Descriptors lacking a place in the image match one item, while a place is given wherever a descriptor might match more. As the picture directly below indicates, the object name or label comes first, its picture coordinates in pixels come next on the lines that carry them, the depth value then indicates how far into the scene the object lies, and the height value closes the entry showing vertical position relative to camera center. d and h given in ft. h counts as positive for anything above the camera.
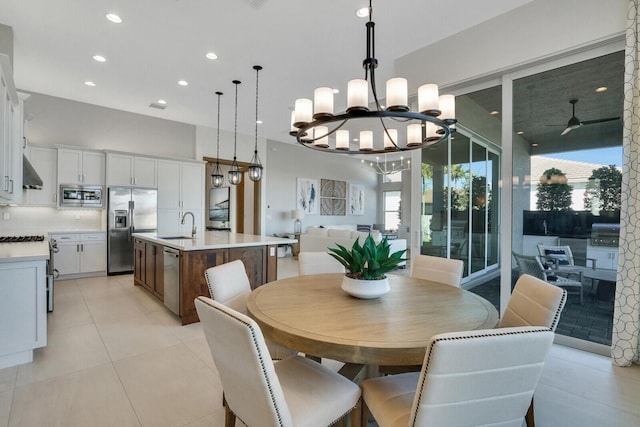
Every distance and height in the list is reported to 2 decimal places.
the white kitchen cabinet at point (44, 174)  16.46 +2.16
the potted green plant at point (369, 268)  5.51 -0.98
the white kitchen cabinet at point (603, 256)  8.50 -1.15
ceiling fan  8.91 +2.77
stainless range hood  12.40 +1.50
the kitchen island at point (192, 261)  10.96 -1.88
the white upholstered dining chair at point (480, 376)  2.89 -1.61
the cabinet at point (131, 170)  18.54 +2.70
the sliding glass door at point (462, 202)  11.15 +0.52
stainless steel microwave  17.25 +0.98
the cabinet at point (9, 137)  8.62 +2.45
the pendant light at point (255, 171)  14.34 +2.02
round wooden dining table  3.76 -1.57
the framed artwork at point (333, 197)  31.71 +1.86
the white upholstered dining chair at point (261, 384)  3.30 -2.23
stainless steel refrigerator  18.26 -0.49
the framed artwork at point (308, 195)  29.58 +1.88
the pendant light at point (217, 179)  15.85 +1.82
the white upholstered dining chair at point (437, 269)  7.72 -1.45
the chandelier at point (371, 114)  5.98 +2.24
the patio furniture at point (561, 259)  9.28 -1.35
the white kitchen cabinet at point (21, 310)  7.90 -2.61
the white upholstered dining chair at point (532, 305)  4.69 -1.50
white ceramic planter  5.49 -1.33
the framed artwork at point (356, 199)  34.65 +1.79
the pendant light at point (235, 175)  15.28 +1.95
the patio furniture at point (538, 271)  9.48 -1.77
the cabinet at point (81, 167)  17.21 +2.69
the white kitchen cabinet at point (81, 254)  16.97 -2.35
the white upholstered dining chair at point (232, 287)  5.97 -1.53
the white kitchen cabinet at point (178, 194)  20.72 +1.39
